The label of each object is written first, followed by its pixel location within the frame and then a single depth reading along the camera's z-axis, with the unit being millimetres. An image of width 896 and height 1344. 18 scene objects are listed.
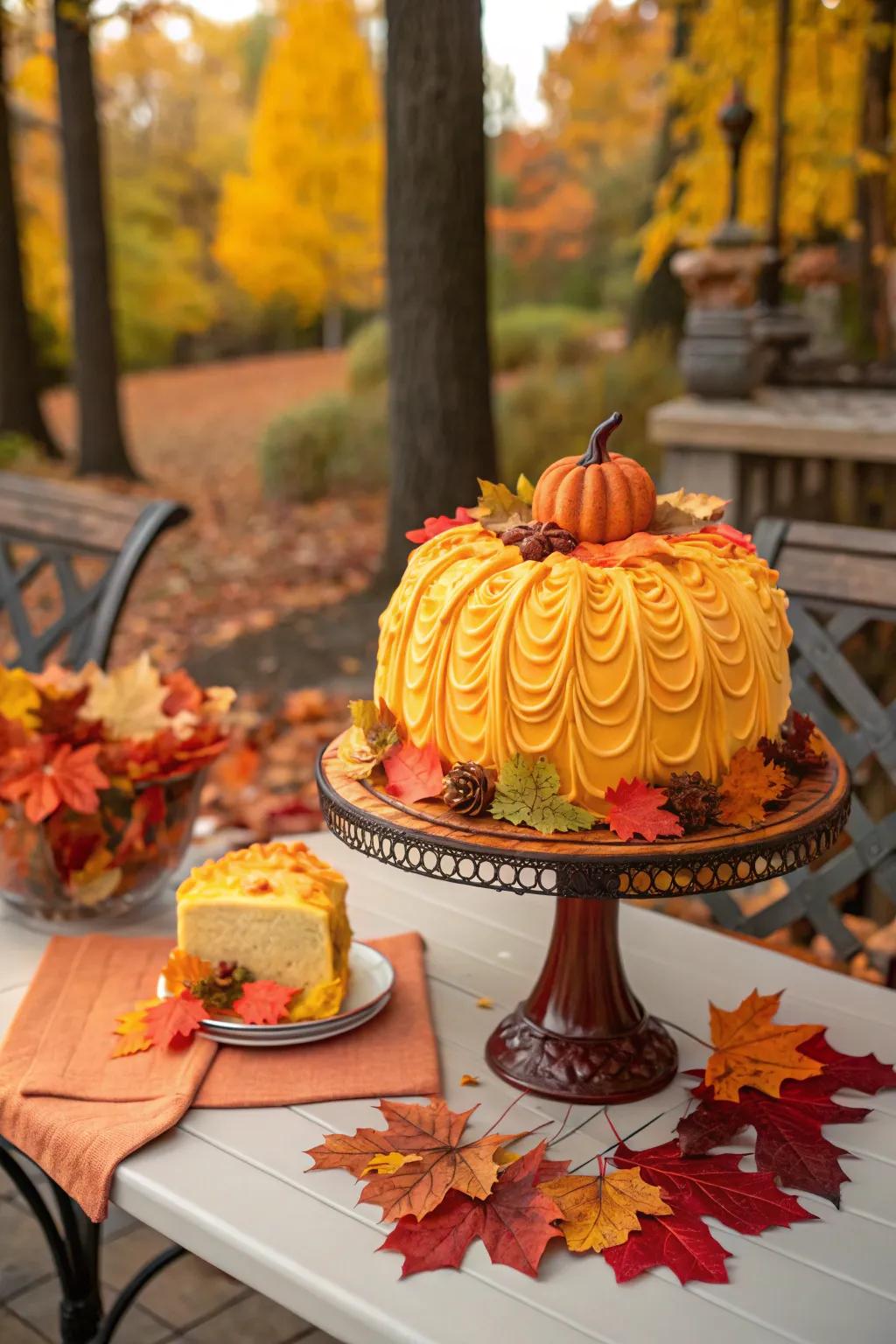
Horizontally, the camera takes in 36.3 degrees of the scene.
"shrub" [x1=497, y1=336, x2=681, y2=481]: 9016
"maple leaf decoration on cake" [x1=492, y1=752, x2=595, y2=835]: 1608
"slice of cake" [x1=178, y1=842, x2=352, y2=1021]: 1832
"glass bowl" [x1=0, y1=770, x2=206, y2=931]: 2172
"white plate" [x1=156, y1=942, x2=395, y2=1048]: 1852
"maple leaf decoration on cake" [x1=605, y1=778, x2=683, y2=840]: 1574
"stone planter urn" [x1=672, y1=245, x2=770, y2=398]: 5133
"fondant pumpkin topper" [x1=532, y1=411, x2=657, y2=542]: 1773
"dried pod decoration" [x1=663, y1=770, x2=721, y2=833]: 1607
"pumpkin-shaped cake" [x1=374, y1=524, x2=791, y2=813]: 1626
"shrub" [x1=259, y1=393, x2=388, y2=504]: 10242
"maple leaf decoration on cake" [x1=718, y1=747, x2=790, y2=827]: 1652
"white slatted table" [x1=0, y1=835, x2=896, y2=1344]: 1382
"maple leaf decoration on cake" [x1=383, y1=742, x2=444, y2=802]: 1708
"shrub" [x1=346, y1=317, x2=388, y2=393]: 11992
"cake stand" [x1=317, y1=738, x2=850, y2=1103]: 1562
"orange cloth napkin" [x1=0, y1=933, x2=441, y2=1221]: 1666
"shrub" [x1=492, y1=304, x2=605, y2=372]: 12016
